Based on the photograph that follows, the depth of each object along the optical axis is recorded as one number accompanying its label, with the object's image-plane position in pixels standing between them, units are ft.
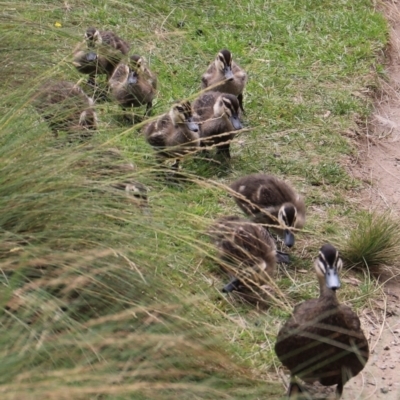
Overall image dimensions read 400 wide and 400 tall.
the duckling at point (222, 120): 41.60
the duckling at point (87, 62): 32.77
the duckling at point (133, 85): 42.29
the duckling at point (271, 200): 35.22
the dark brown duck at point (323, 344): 25.98
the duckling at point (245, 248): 28.89
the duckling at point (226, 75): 45.60
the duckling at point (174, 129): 40.19
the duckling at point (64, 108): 29.04
